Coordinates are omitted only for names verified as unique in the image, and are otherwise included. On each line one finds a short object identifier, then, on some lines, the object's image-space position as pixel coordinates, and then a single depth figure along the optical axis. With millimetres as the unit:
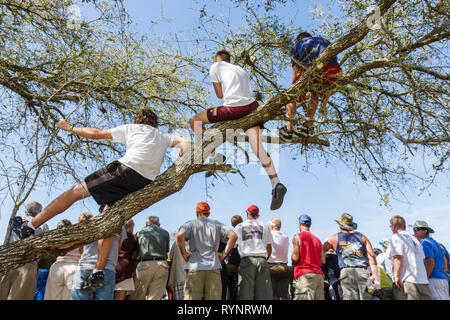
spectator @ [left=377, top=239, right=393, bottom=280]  6148
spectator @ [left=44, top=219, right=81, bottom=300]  4738
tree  4238
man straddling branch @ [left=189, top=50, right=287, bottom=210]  4582
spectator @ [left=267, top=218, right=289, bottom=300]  5652
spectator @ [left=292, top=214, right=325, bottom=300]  5027
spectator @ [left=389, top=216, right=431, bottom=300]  4879
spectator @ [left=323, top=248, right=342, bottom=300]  5516
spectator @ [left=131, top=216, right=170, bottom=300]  5055
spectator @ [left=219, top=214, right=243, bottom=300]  5473
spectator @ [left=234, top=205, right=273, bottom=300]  4926
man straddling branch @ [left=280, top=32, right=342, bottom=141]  4973
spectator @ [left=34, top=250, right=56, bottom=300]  5344
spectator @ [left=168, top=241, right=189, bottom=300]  5293
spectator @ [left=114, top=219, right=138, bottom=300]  4811
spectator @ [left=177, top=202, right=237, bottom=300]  4754
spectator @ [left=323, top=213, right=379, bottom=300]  4988
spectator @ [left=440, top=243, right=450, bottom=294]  5716
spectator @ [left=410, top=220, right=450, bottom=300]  5098
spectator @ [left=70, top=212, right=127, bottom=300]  4191
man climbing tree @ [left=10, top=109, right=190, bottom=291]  4109
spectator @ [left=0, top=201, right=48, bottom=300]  4777
